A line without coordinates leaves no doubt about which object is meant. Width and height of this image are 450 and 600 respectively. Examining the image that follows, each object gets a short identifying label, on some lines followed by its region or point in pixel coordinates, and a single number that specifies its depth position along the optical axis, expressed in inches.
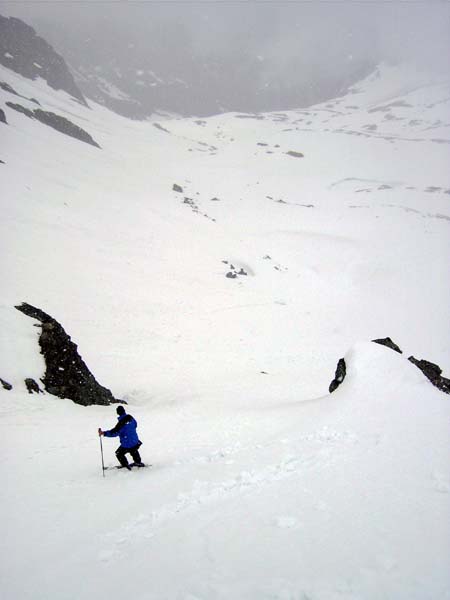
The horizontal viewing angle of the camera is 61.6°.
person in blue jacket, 309.3
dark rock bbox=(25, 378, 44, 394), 451.0
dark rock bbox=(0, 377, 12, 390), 433.1
